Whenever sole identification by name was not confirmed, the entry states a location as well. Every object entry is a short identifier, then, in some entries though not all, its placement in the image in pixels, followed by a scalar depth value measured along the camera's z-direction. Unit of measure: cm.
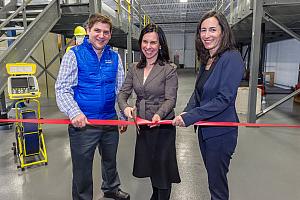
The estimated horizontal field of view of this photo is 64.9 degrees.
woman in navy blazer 147
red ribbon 156
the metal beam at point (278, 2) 394
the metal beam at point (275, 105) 442
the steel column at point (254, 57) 421
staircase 347
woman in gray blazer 179
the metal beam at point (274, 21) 433
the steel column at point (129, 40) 721
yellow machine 308
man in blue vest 178
